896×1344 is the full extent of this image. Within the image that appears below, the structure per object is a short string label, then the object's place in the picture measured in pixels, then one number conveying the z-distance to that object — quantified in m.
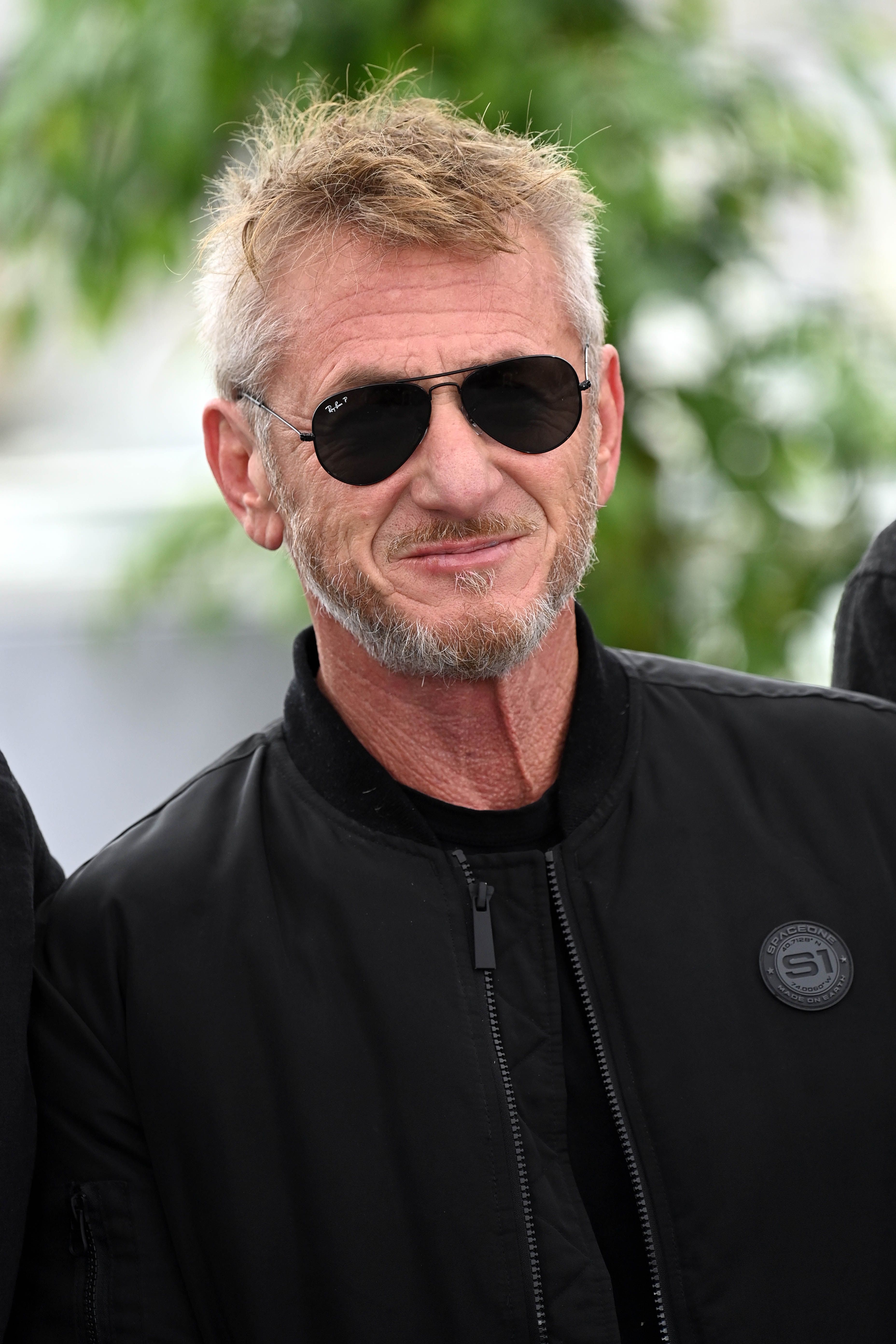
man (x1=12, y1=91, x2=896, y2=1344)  5.08
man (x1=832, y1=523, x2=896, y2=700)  5.26
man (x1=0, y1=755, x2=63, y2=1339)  5.07
